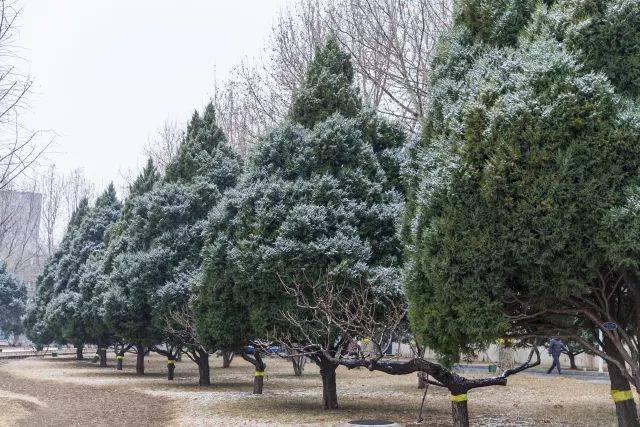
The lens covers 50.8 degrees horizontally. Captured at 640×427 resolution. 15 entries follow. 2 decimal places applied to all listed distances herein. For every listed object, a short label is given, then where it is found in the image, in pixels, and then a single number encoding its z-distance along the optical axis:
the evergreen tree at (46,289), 37.66
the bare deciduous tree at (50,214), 52.44
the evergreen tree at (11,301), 48.09
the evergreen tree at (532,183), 6.58
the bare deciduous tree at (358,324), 10.32
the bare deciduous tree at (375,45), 19.41
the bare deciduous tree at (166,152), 38.99
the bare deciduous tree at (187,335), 18.48
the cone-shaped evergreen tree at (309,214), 12.73
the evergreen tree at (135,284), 21.47
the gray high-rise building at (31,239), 47.50
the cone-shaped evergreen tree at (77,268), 31.98
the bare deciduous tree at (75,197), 53.31
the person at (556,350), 23.59
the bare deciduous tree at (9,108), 9.42
